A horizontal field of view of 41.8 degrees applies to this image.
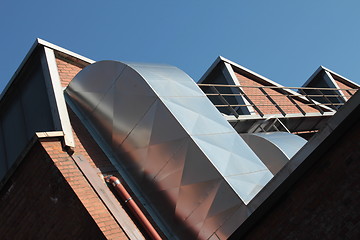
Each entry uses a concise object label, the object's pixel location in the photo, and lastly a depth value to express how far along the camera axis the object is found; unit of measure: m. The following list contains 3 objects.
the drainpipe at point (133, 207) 8.57
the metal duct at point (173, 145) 8.38
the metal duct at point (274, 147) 10.72
